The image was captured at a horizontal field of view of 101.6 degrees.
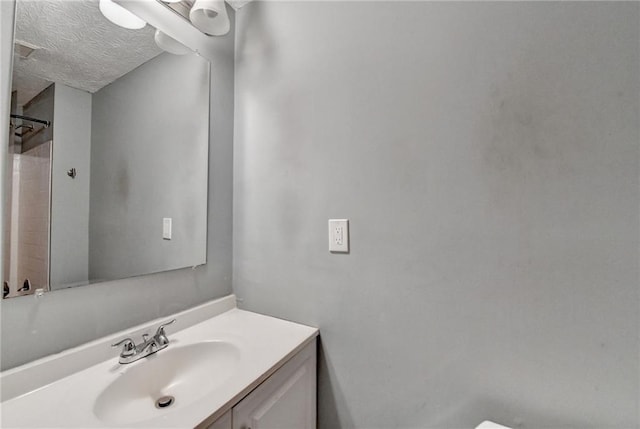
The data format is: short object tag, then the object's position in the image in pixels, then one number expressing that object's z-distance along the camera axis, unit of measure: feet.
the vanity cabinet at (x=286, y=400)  2.37
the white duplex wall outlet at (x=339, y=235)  3.27
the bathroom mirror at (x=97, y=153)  2.39
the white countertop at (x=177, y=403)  1.94
